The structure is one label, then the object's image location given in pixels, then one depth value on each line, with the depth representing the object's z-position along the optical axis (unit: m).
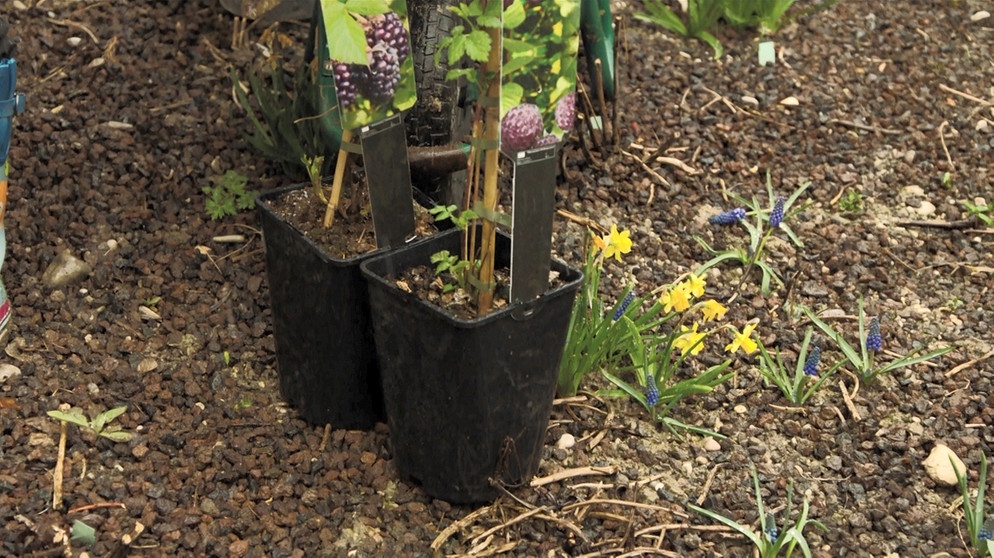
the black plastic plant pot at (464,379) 2.01
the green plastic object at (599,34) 3.04
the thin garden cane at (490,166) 1.91
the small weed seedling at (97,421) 2.31
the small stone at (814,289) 2.90
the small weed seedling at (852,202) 3.22
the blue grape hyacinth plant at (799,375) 2.55
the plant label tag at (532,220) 1.90
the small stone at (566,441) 2.41
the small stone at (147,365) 2.51
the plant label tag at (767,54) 3.75
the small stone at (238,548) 2.10
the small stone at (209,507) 2.18
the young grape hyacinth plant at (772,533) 2.15
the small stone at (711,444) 2.45
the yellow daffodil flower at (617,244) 2.45
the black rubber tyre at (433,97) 2.39
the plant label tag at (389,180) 2.05
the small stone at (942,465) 2.38
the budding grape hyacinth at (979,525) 2.18
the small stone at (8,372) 2.43
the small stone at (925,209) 3.25
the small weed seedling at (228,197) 2.90
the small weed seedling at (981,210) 3.17
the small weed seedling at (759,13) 3.81
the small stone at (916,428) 2.50
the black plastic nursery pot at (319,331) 2.20
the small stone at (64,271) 2.69
